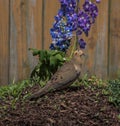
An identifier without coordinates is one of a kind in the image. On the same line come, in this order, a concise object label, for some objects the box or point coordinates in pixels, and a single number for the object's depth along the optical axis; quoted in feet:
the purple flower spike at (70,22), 21.30
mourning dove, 19.86
